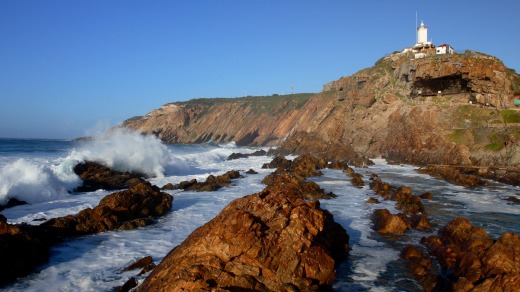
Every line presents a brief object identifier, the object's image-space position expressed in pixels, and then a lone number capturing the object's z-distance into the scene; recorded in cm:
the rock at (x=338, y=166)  2941
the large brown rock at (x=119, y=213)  1048
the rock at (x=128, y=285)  670
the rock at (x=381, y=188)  1672
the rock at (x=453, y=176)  2109
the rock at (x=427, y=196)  1608
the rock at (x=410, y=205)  1330
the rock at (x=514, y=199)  1576
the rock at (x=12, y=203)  1490
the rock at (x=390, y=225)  1054
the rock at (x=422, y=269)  671
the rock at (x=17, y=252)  748
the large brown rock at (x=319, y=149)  3875
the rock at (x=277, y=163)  3076
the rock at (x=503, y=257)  653
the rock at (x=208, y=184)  1896
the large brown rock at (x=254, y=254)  608
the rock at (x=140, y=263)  790
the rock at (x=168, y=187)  1962
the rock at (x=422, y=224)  1089
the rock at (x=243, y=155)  4412
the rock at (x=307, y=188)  1639
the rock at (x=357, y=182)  2025
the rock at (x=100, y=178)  1956
